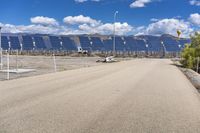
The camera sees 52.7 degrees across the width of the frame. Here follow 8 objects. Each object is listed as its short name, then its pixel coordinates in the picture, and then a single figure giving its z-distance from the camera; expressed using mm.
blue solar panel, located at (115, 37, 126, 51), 58320
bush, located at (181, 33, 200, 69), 22682
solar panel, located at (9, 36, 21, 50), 53503
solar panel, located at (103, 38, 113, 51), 59163
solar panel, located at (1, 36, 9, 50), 52488
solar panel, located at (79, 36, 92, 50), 57793
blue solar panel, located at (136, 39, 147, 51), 60567
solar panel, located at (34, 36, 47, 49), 57674
